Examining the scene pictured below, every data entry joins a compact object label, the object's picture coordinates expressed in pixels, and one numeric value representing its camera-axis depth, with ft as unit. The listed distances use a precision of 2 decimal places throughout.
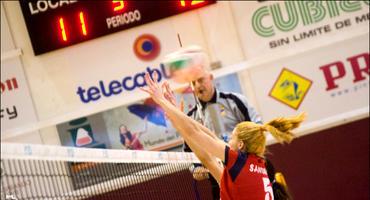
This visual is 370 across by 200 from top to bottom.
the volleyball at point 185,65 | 27.74
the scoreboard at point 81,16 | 51.04
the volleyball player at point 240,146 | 25.70
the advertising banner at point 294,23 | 52.88
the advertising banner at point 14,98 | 52.74
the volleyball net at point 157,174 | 26.42
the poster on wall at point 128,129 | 52.92
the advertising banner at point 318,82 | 53.05
